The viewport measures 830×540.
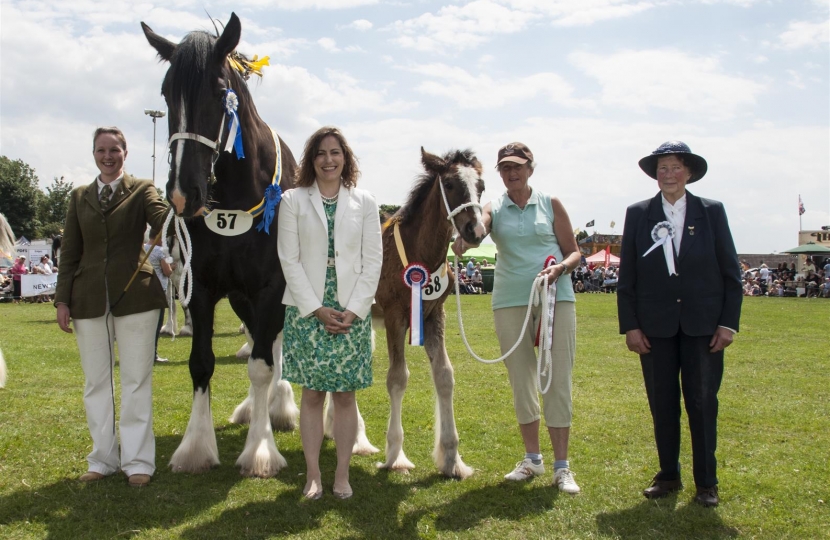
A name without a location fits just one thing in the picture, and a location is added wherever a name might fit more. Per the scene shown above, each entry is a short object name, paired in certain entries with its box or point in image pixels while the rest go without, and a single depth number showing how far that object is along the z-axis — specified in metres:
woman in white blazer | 3.82
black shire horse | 4.48
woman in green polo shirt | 4.31
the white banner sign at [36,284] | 21.98
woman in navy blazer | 3.94
